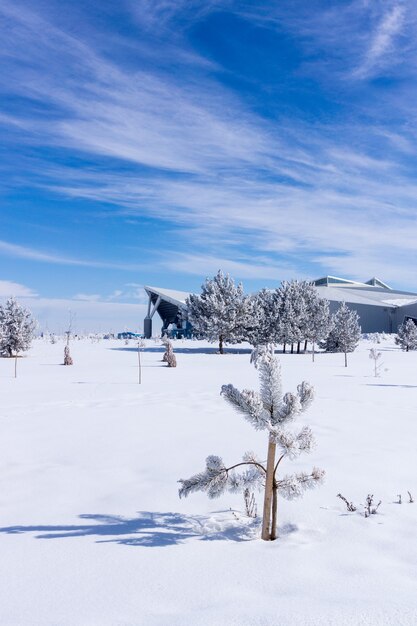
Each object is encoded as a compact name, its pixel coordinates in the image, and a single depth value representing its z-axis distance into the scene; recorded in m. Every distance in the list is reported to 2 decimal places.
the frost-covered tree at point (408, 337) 37.22
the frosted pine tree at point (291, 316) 36.47
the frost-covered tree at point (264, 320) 37.16
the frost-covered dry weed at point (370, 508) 4.24
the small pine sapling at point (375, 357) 18.80
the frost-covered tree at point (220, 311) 36.62
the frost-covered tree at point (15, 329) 33.22
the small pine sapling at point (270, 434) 3.85
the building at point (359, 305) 60.34
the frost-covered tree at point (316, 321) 37.38
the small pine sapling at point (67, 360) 25.05
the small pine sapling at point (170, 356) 23.92
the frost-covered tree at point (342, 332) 35.91
